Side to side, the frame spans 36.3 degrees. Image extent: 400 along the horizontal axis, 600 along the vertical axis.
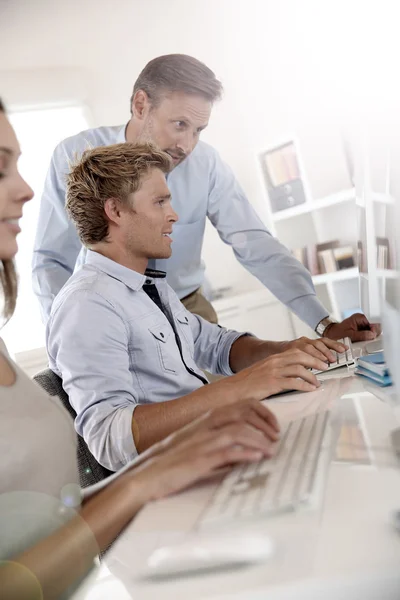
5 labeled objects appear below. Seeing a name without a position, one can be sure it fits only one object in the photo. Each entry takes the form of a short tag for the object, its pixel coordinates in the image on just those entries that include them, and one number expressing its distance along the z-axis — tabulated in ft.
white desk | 1.10
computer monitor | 1.83
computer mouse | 1.24
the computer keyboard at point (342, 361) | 3.24
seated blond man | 2.71
